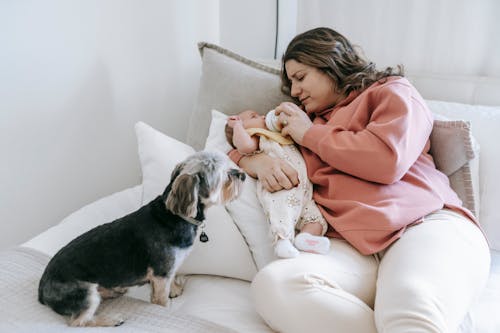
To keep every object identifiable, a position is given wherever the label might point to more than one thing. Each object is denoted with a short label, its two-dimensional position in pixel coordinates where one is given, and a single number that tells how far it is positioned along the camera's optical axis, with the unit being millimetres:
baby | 1350
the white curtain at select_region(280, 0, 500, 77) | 1804
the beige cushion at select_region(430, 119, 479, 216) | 1486
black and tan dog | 1193
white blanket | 1155
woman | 1102
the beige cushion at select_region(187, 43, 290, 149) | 1791
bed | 1233
